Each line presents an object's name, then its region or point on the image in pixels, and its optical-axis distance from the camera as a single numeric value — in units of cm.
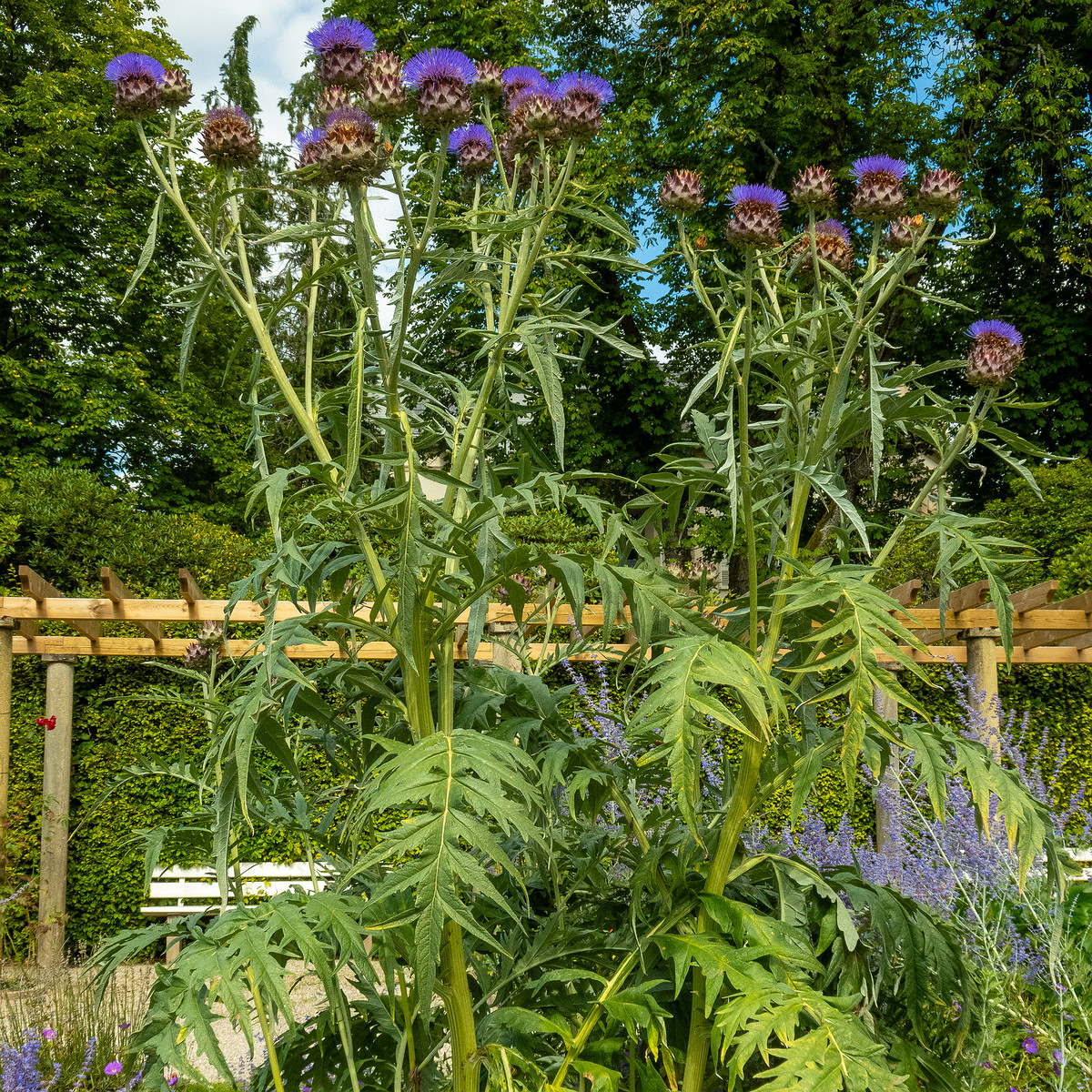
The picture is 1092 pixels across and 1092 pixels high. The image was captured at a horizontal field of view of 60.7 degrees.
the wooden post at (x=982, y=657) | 638
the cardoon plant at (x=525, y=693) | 137
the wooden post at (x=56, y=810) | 645
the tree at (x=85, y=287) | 1404
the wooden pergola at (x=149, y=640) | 585
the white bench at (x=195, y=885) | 623
